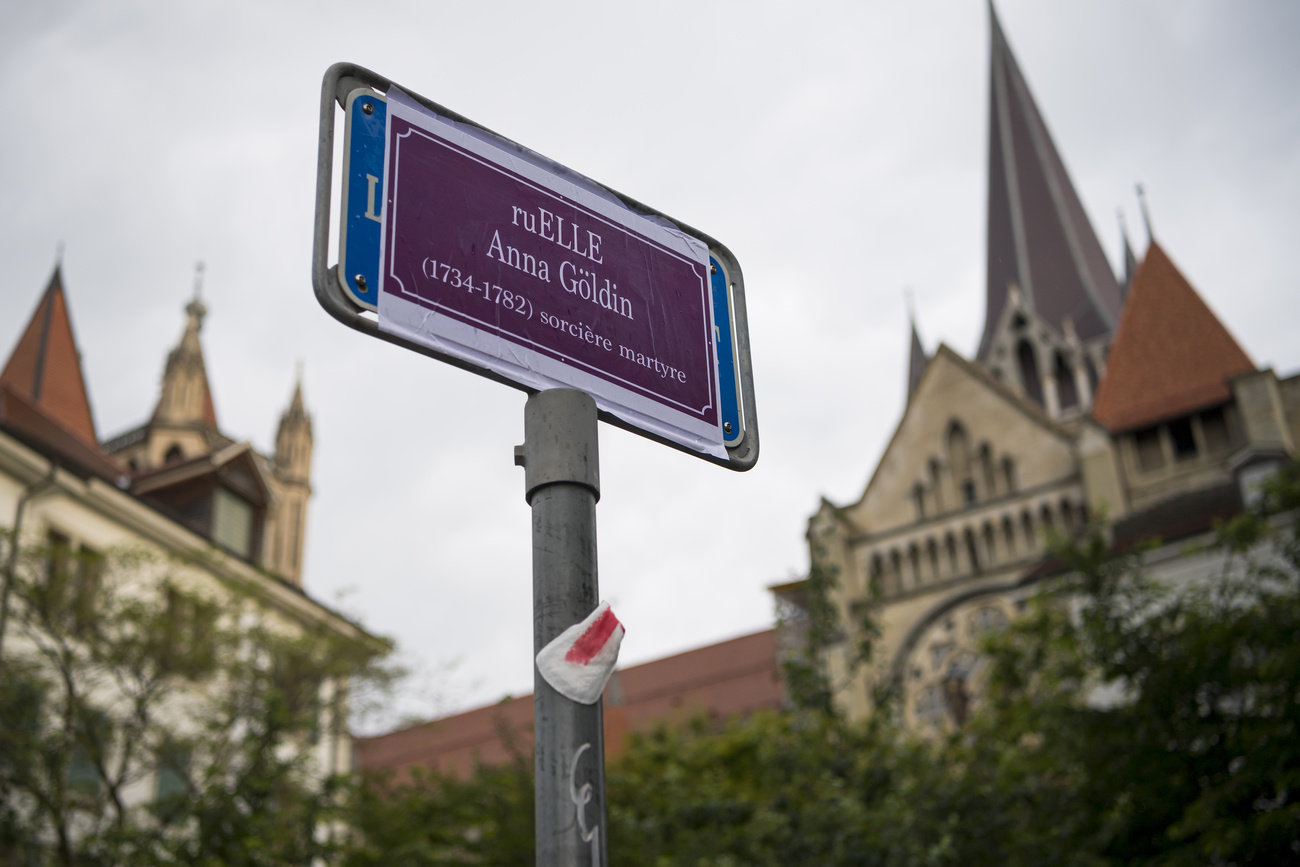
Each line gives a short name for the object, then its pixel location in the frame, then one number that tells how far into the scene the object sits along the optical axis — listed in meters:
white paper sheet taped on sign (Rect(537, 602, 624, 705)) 2.25
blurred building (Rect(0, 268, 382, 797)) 23.05
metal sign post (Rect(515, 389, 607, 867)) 2.14
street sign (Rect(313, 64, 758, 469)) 2.49
